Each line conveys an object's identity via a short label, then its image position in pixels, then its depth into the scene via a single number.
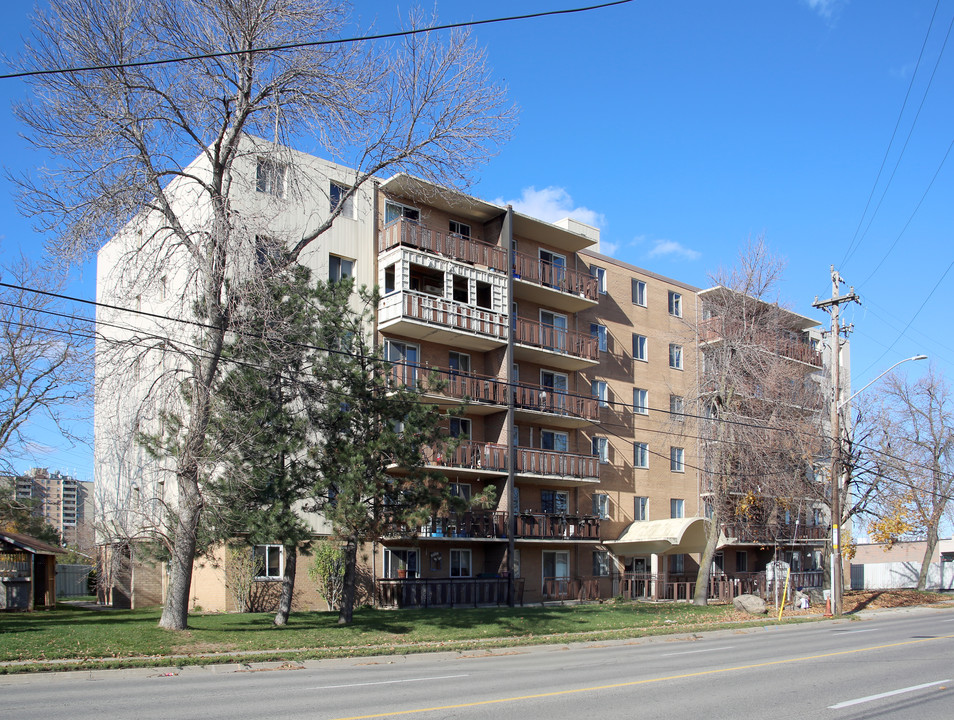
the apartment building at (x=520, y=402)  31.12
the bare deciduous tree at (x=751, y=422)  37.91
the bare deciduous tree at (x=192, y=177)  19.08
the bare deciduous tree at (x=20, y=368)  32.12
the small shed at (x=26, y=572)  30.16
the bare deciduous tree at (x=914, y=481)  44.53
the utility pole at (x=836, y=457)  31.89
